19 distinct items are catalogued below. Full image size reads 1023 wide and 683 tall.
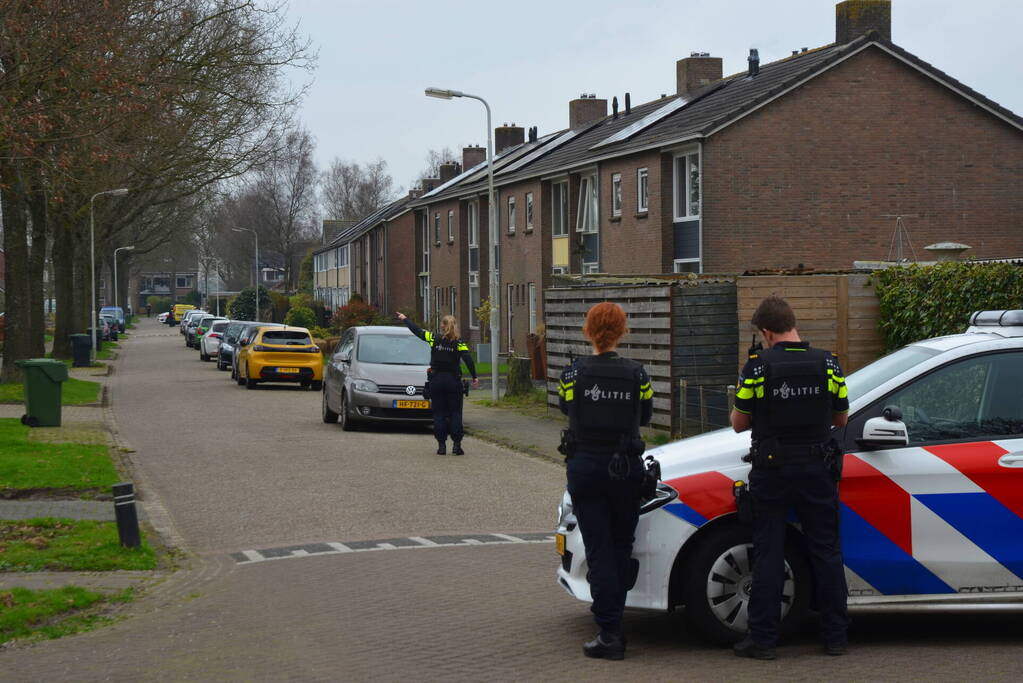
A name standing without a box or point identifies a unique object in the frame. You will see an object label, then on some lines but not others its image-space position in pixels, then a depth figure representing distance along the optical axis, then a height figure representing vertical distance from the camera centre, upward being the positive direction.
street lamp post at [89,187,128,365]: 42.72 +2.08
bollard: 9.49 -1.54
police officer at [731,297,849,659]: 6.11 -0.82
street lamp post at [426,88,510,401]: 26.25 +1.26
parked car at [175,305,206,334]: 69.79 -0.65
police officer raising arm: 16.25 -0.94
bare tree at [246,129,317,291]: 103.19 +8.42
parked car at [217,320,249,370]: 40.47 -1.19
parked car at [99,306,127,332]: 78.10 -0.45
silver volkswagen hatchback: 19.69 -1.15
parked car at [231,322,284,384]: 34.07 -0.93
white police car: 6.35 -1.13
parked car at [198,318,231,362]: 46.41 -1.19
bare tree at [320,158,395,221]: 118.06 +10.42
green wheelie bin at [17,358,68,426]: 19.00 -1.23
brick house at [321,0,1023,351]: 30.69 +3.27
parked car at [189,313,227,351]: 55.50 -0.98
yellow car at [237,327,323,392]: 30.92 -1.30
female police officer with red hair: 6.28 -0.83
